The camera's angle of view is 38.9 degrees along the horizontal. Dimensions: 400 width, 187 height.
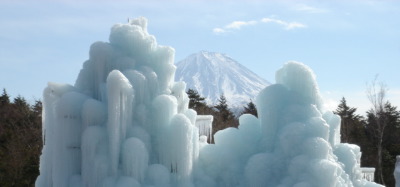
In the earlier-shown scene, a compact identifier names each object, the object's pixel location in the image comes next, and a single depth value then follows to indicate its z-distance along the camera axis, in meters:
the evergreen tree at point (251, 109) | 52.22
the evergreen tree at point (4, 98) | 50.48
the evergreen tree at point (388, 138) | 35.53
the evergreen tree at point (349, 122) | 38.12
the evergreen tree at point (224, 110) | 48.98
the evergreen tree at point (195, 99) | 47.27
